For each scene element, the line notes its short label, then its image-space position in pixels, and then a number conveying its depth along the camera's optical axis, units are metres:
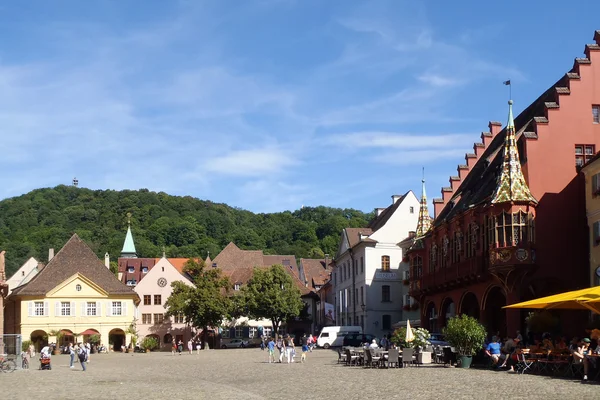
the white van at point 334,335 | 72.44
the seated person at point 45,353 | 47.22
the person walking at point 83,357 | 44.94
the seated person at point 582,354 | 27.69
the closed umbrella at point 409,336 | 38.91
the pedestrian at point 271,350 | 49.14
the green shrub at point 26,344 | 83.06
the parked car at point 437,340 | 43.84
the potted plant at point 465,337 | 35.47
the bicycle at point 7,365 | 44.49
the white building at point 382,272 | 76.88
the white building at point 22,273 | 118.75
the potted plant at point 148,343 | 88.14
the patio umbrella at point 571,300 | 27.80
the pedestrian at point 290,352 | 47.54
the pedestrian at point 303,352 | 48.18
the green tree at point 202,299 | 85.75
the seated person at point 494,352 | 34.72
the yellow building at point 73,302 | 86.50
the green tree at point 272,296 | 86.94
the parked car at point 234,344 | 94.31
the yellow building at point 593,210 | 41.53
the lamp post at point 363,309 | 77.06
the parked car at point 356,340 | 64.38
